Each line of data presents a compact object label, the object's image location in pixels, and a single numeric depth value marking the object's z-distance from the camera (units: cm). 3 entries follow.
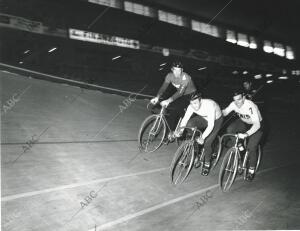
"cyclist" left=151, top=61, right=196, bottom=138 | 602
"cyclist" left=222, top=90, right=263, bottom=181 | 592
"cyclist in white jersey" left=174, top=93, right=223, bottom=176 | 566
